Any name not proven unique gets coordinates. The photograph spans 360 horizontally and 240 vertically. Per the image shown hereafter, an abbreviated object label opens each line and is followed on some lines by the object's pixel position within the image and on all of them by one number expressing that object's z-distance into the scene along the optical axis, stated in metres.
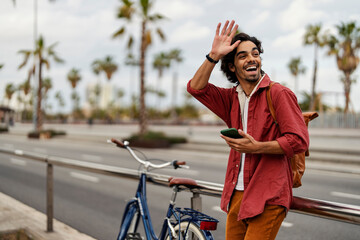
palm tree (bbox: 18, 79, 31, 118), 96.47
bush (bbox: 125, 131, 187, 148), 21.81
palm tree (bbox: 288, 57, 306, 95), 64.31
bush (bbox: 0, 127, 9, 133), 43.73
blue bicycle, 2.33
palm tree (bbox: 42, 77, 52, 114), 93.06
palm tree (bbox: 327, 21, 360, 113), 38.34
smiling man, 1.79
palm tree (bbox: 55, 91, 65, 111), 116.09
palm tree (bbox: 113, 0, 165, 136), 23.77
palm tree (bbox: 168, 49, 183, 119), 73.38
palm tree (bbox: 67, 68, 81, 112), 84.06
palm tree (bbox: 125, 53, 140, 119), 58.34
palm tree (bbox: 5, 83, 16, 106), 99.94
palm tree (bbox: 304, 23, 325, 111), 37.81
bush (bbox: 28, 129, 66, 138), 32.66
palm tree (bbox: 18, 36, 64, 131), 34.84
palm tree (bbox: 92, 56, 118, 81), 73.38
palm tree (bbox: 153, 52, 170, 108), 76.25
